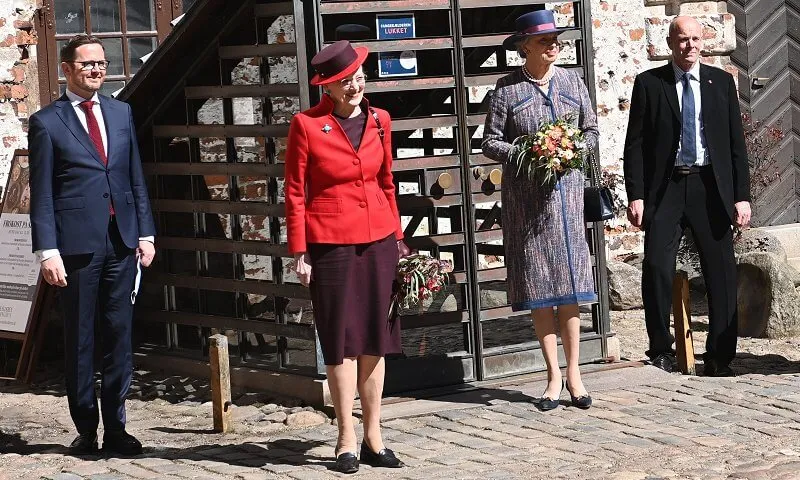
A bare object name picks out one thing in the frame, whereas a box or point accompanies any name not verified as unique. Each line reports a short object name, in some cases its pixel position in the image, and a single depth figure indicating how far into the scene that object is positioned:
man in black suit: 13.98
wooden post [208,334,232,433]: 12.77
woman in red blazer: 11.04
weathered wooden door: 21.44
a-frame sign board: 15.89
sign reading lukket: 13.67
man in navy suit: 11.74
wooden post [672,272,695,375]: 14.32
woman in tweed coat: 12.80
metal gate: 13.73
